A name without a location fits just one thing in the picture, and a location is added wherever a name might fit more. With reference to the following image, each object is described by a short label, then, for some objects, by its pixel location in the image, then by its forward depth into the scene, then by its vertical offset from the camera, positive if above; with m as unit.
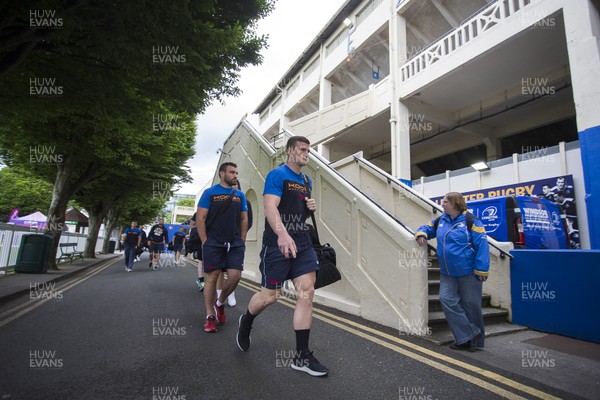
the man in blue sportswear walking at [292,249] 2.74 -0.02
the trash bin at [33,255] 9.65 -0.60
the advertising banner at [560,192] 7.48 +1.74
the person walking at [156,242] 13.00 -0.04
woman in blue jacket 3.59 -0.19
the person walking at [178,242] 15.70 +0.00
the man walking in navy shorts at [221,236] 4.01 +0.11
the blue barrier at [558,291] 4.04 -0.44
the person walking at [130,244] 12.55 -0.18
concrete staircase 4.04 -0.92
